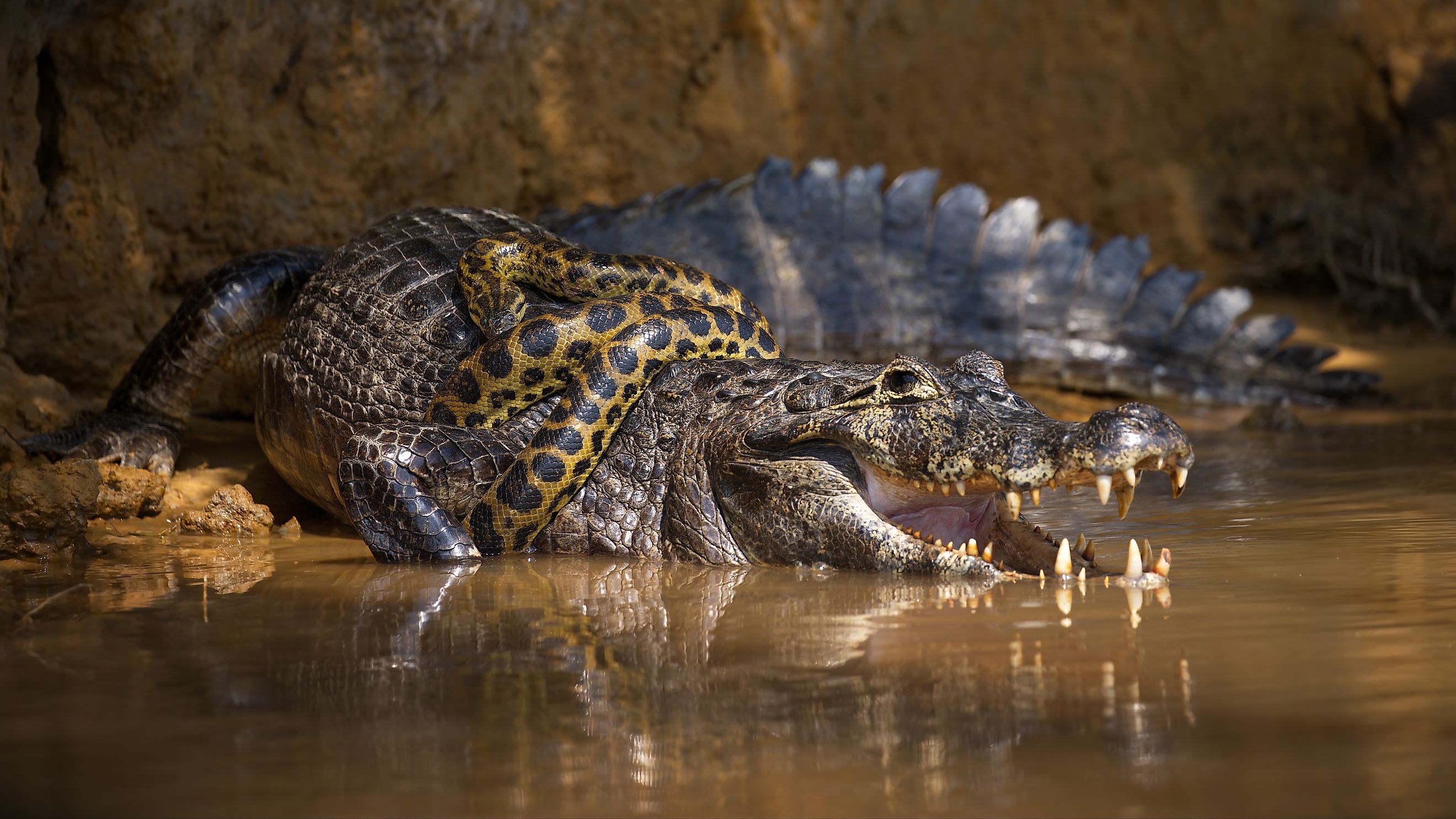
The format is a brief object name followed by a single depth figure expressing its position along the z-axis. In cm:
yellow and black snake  830
